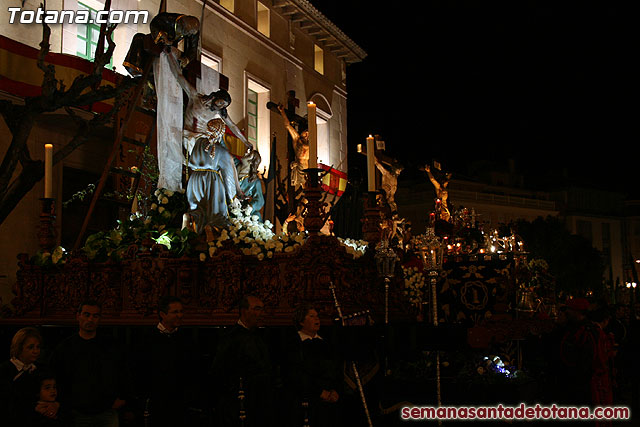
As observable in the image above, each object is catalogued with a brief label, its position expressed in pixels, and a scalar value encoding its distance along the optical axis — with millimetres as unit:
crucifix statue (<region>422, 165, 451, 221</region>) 14039
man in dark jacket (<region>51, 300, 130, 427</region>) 5203
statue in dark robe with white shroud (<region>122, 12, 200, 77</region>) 9844
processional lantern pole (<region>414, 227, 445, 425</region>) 6699
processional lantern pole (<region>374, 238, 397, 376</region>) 6879
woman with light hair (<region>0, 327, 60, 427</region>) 4609
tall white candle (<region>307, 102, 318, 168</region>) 7152
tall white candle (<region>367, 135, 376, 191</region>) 7785
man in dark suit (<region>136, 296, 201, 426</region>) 5523
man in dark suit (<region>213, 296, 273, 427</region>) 5488
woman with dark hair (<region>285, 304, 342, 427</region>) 5422
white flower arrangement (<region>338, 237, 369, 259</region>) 7512
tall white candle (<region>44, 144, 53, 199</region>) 9008
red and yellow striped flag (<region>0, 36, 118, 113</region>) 12953
